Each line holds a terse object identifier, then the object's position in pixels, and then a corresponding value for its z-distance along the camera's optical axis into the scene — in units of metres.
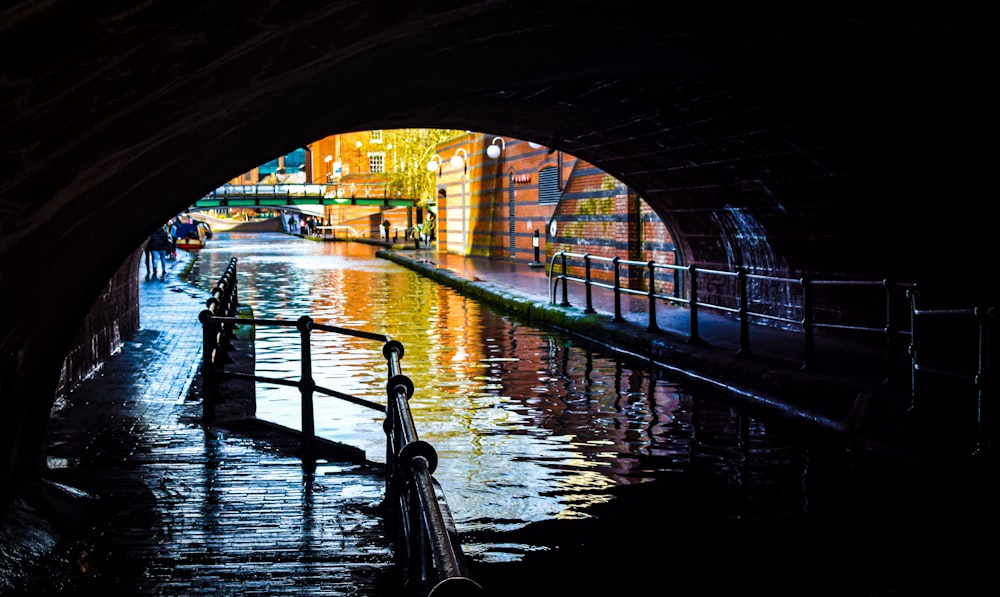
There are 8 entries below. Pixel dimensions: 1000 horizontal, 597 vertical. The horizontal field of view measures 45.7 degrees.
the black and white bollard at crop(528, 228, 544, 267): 31.81
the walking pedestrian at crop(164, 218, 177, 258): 38.51
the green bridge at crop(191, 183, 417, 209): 85.00
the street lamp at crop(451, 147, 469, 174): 38.81
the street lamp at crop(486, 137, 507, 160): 31.58
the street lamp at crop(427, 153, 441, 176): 47.67
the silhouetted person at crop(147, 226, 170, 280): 27.97
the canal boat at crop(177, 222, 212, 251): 52.56
